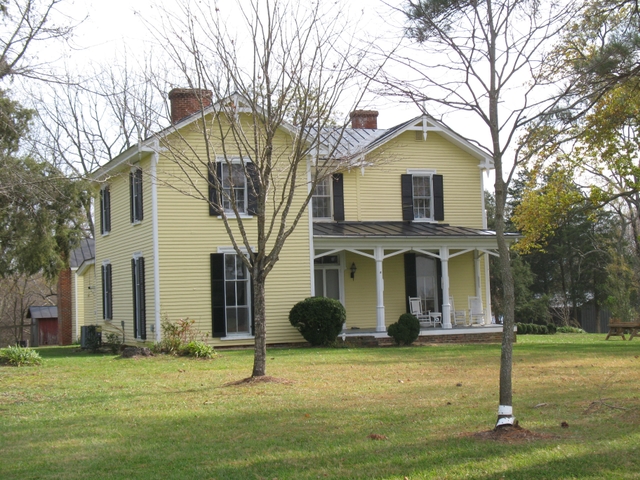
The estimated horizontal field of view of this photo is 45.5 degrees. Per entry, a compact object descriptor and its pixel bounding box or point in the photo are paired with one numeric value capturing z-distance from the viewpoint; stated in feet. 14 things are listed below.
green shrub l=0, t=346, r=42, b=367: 53.36
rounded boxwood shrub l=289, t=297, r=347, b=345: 65.26
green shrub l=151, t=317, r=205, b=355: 59.98
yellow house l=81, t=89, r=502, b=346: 66.08
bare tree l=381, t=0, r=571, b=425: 24.94
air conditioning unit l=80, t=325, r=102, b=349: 76.69
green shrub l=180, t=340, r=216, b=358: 57.88
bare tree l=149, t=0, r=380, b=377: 40.55
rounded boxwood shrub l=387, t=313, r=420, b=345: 68.18
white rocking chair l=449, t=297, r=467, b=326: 79.36
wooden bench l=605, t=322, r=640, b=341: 80.28
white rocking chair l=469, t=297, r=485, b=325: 79.10
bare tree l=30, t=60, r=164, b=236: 113.19
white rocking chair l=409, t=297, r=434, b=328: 76.95
